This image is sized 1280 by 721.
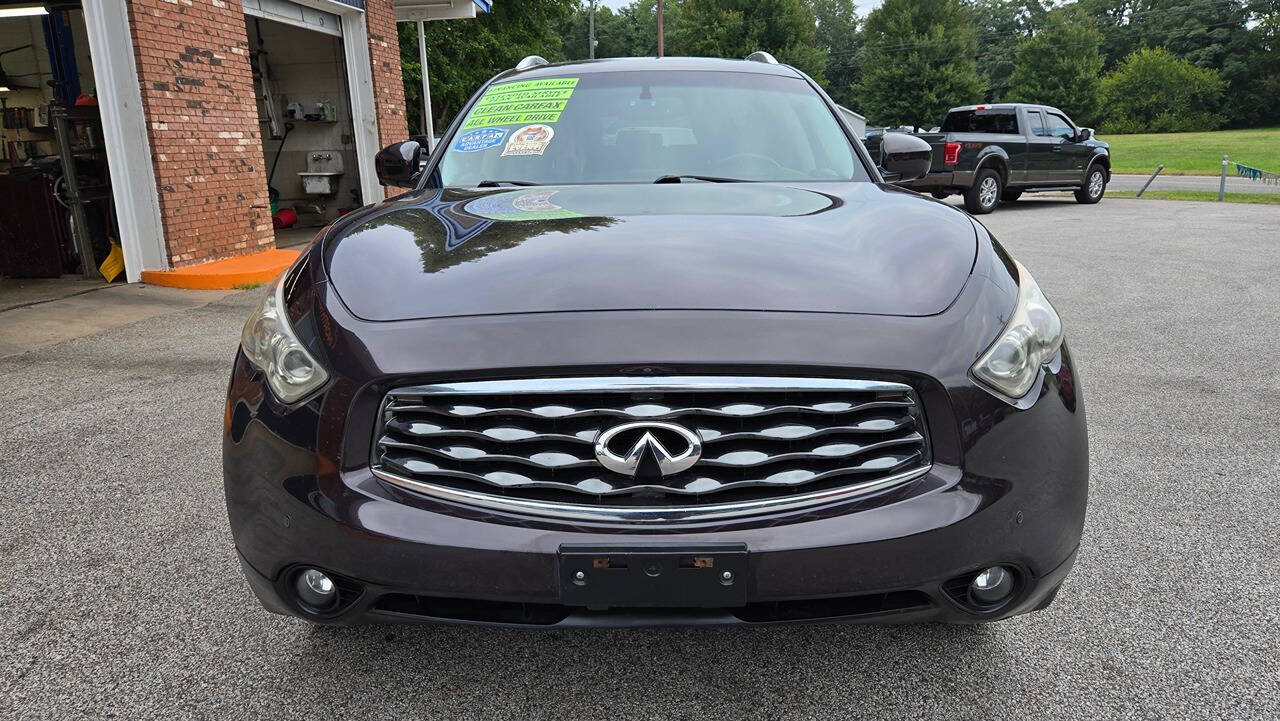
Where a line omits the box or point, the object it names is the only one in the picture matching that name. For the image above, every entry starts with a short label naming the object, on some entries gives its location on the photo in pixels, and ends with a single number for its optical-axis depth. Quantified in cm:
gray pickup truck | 1478
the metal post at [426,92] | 1339
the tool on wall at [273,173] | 1388
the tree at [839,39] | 8675
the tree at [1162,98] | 6300
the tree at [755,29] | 5322
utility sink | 1361
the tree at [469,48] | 2480
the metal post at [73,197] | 773
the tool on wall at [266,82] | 1327
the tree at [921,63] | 5466
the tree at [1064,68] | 5959
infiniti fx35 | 163
